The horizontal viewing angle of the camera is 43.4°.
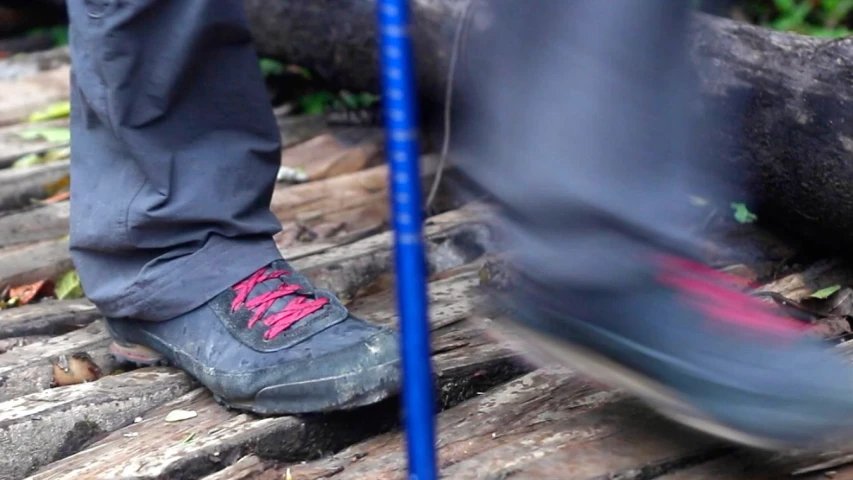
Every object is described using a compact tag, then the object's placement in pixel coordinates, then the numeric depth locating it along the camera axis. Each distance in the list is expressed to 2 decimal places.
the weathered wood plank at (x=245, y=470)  1.34
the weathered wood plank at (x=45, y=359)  1.61
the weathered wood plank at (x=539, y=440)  1.30
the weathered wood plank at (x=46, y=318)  1.82
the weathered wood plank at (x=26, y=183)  2.55
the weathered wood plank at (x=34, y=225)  2.24
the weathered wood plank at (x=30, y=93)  3.25
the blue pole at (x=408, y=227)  1.02
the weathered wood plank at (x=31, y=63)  3.74
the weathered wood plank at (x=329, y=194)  2.46
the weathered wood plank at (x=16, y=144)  2.81
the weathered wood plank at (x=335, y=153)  2.78
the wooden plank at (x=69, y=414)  1.42
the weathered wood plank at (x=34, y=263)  2.05
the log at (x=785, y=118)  1.82
